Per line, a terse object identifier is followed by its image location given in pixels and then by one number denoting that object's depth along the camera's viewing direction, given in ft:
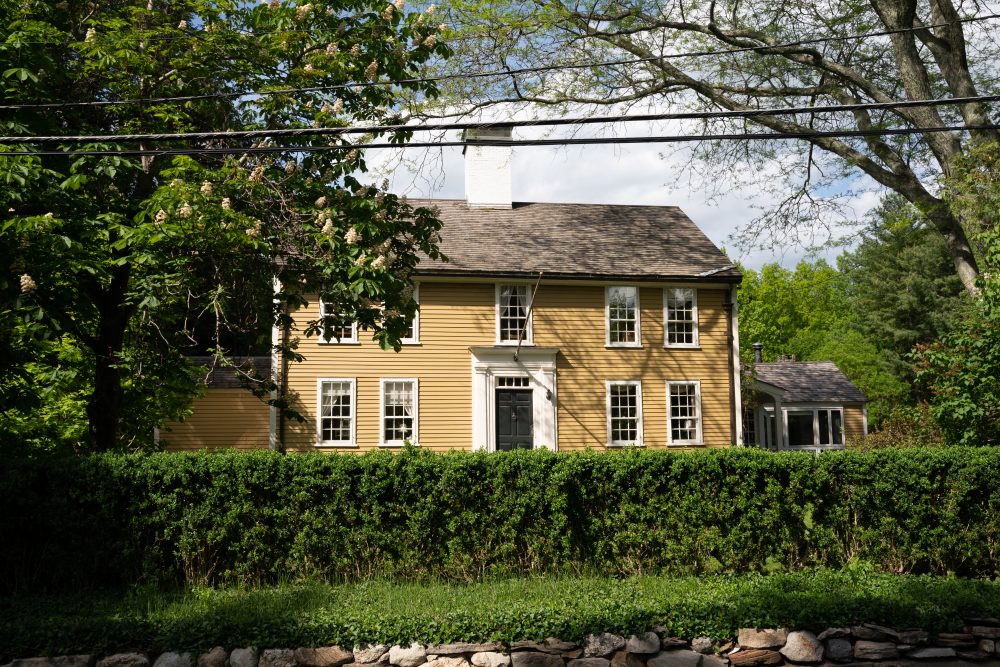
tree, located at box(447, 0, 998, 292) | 49.60
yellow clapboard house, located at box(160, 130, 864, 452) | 63.82
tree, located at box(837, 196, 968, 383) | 121.19
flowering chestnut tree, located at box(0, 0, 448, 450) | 27.66
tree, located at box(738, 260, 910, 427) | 127.54
